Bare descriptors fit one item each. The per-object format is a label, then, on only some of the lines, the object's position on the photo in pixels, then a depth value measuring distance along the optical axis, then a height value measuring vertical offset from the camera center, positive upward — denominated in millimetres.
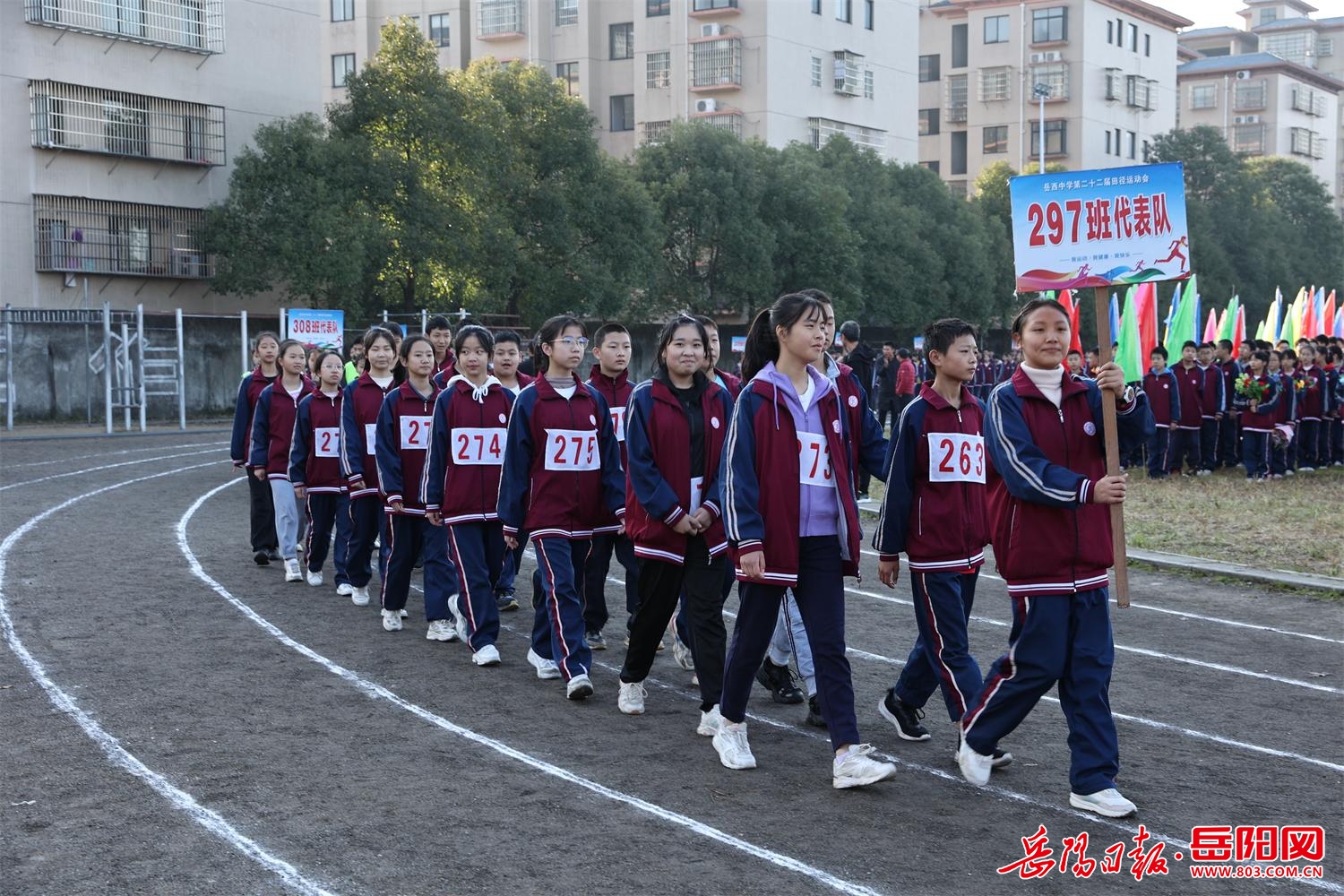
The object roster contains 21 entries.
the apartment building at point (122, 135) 36844 +5489
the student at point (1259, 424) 21578 -1165
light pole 62500 +10772
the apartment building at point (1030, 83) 75812 +13478
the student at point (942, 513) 6887 -787
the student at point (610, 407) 9039 -401
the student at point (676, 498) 7395 -772
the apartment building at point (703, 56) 56844 +11606
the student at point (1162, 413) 22750 -1059
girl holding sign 6047 -818
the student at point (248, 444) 13383 -874
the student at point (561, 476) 8359 -741
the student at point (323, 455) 12117 -883
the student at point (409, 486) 9875 -935
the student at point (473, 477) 9125 -807
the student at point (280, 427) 12648 -696
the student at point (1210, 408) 22875 -981
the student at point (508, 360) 9828 -92
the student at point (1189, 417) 22781 -1109
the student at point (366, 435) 10898 -647
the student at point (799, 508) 6359 -700
